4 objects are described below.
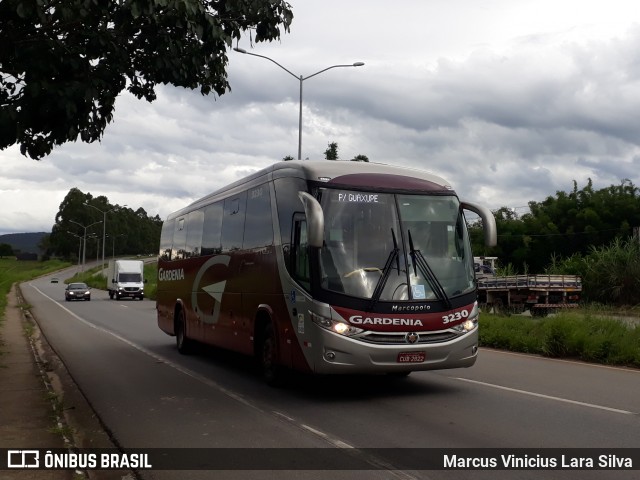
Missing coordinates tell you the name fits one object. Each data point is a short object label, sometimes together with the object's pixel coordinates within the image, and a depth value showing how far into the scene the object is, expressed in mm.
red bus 9539
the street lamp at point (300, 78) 27566
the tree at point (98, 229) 147250
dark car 51531
